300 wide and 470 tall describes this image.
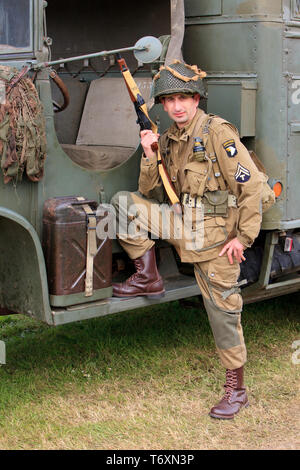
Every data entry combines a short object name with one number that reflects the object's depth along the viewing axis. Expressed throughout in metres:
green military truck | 3.60
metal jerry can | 3.61
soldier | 3.75
